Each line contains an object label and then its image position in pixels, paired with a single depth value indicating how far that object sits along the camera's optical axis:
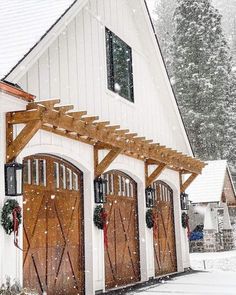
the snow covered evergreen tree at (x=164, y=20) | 48.41
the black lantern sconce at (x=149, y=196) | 13.39
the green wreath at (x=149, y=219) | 13.18
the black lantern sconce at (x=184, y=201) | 16.03
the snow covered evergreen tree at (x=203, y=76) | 36.12
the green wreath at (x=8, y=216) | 7.61
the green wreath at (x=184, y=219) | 16.05
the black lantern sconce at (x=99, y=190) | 10.64
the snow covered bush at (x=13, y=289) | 7.03
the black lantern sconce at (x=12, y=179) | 7.81
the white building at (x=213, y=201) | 23.95
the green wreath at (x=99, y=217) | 10.51
